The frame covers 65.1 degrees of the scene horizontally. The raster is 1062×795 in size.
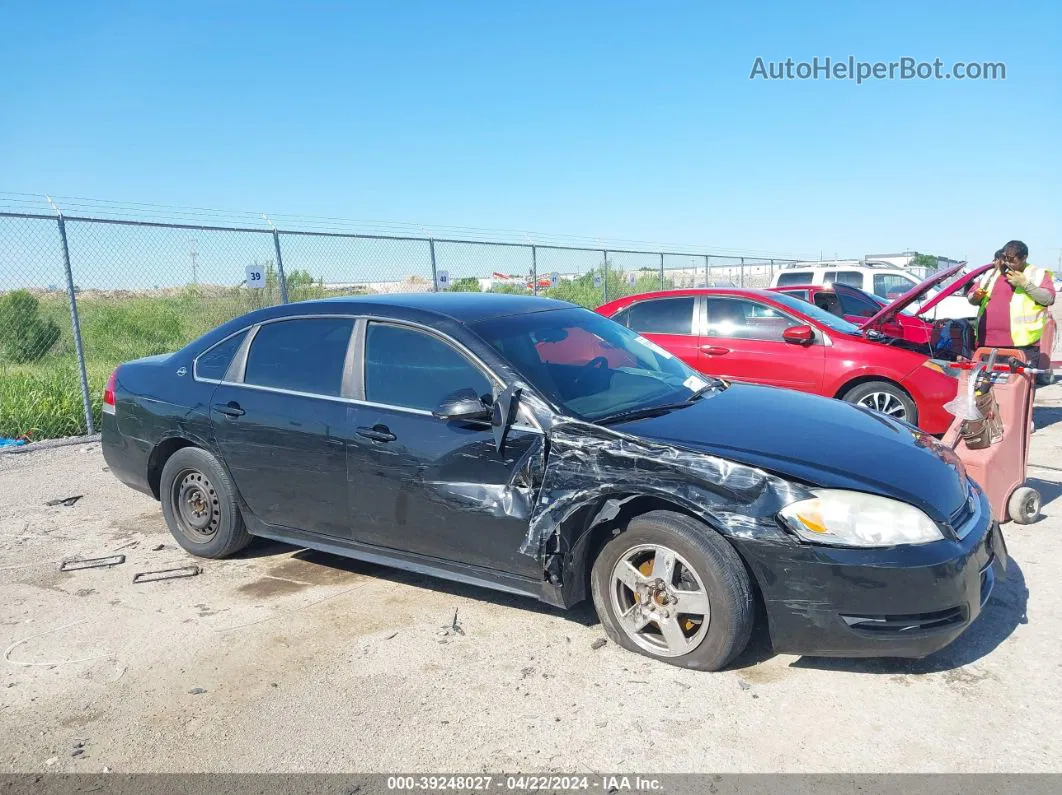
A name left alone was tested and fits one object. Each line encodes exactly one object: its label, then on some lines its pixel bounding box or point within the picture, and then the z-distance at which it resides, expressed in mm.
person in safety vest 6656
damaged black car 3232
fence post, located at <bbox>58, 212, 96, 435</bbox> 8617
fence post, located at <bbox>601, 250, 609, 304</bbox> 16809
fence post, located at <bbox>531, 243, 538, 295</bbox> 15723
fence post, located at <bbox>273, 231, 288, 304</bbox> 10531
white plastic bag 5083
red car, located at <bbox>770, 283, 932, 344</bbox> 12766
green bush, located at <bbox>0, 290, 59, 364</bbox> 11714
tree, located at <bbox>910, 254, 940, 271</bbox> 36041
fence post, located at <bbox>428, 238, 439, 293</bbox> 12992
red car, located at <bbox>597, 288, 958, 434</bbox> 7391
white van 17500
